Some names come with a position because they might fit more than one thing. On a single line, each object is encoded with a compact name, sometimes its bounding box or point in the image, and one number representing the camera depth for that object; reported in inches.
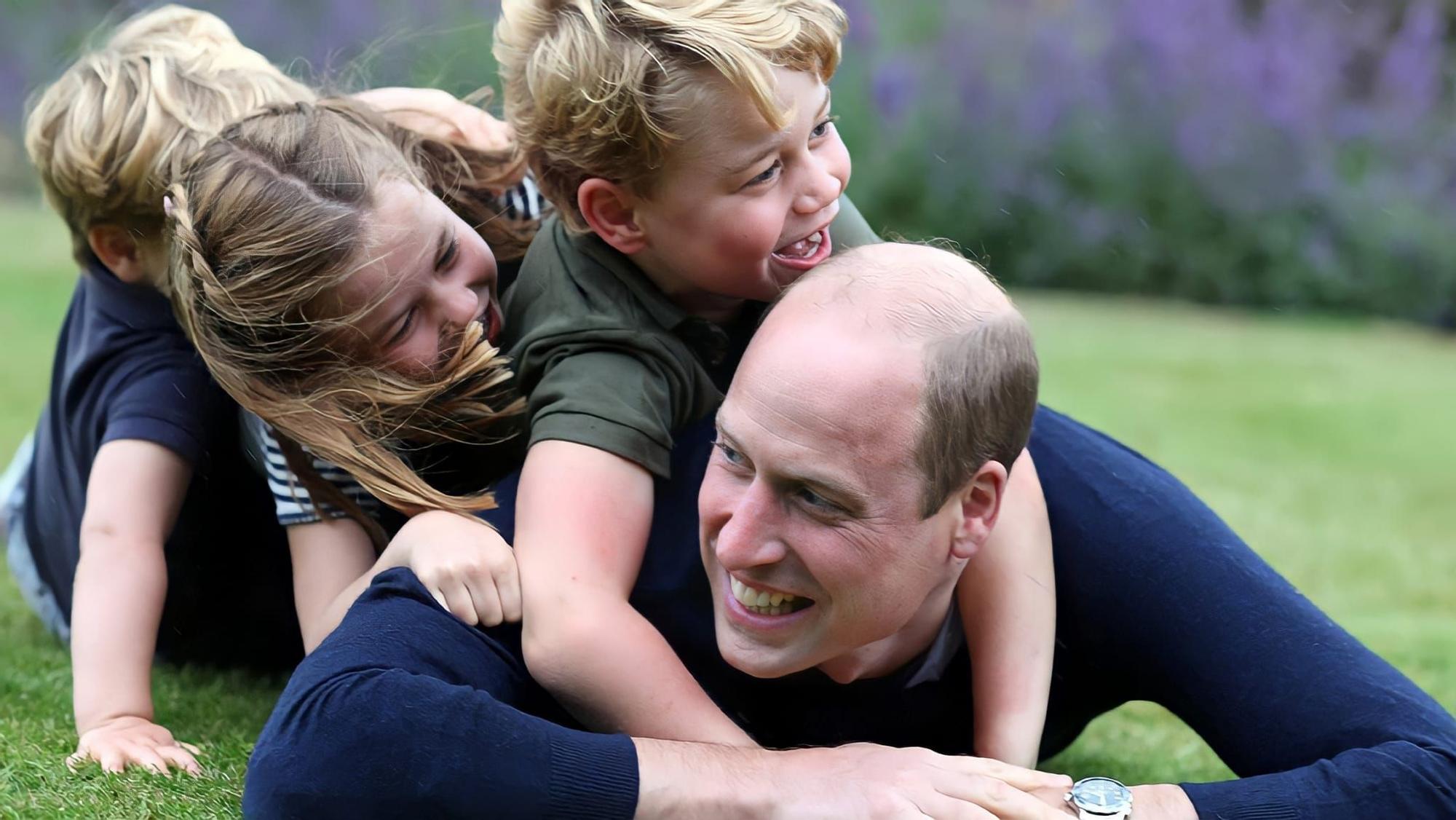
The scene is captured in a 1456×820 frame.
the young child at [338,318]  112.6
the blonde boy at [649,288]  102.2
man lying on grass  93.5
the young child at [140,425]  124.7
